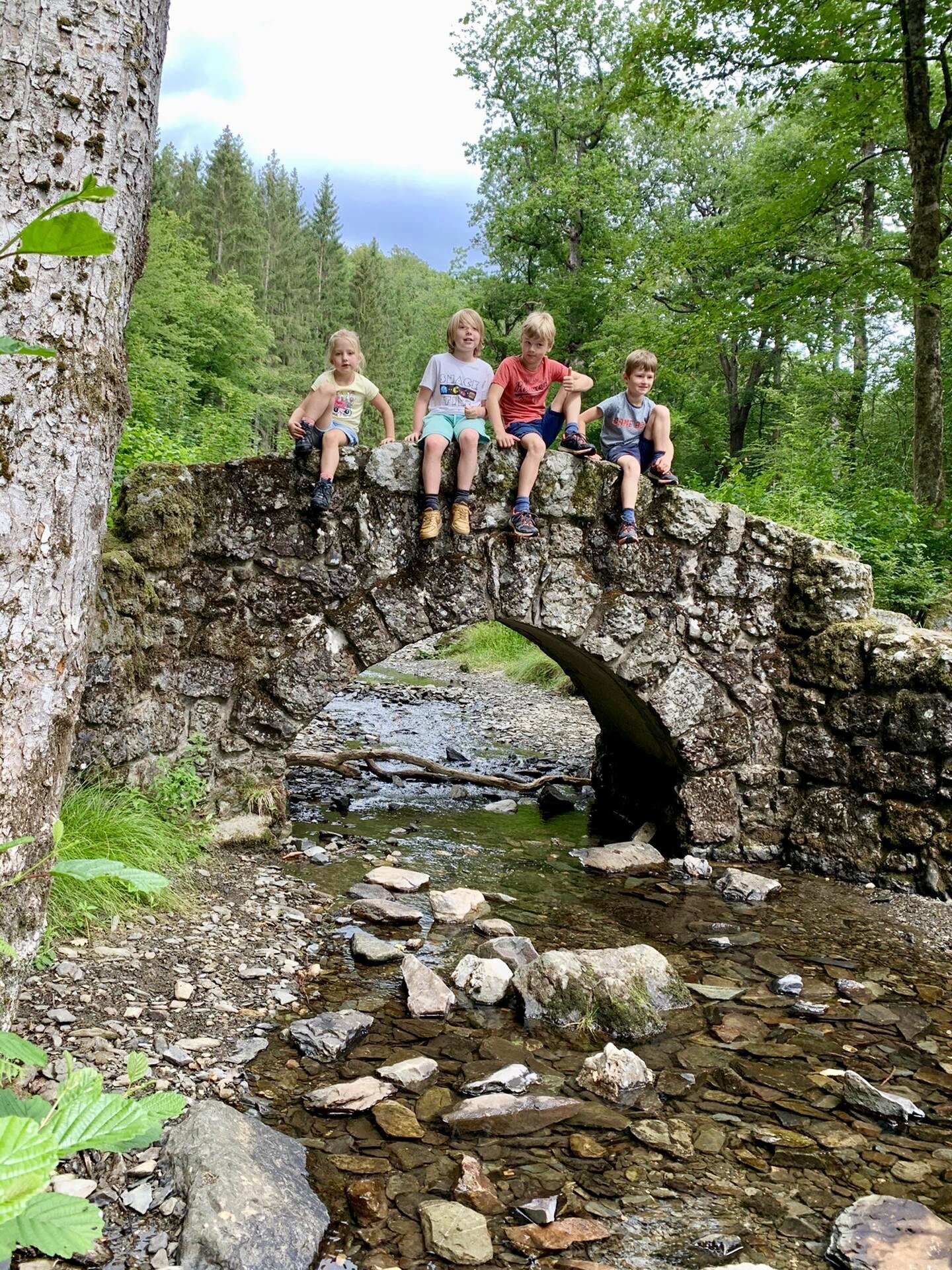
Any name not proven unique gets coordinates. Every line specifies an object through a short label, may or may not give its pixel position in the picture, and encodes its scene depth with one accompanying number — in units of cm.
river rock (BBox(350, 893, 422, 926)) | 418
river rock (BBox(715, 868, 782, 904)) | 487
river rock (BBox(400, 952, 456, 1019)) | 332
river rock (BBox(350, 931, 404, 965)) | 373
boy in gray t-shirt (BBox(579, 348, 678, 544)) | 534
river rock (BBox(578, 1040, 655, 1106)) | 287
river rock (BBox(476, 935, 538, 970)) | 375
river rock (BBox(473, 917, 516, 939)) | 411
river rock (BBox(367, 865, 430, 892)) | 462
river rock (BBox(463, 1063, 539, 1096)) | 284
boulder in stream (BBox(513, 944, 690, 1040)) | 332
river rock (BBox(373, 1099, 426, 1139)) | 258
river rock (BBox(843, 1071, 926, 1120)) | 281
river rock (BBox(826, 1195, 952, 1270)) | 210
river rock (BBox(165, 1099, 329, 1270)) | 197
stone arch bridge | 468
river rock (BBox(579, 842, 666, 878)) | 527
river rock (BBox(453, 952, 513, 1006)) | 349
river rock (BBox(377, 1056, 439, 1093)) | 283
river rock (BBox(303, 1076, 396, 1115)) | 266
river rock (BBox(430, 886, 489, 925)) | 427
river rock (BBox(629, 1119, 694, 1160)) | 259
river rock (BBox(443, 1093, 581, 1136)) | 264
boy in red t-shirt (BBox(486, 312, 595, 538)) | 516
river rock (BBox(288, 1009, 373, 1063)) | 296
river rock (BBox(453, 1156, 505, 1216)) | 229
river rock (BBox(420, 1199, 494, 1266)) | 210
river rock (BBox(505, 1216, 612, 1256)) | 216
